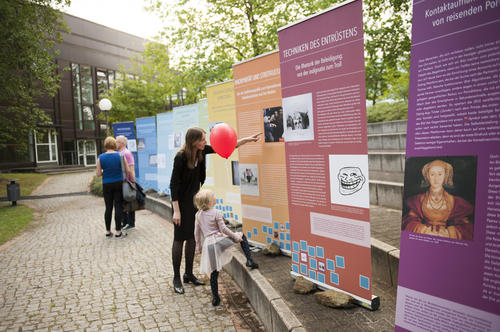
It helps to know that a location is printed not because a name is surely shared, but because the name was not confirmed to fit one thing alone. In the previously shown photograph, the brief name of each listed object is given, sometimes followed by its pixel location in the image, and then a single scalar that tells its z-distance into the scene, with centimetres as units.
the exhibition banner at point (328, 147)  320
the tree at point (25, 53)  1348
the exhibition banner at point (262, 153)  480
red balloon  460
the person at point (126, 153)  739
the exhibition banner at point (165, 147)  1014
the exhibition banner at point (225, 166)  625
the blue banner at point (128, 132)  1280
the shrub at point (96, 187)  1494
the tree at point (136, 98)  2569
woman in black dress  430
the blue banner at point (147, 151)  1147
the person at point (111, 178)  698
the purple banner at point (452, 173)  183
